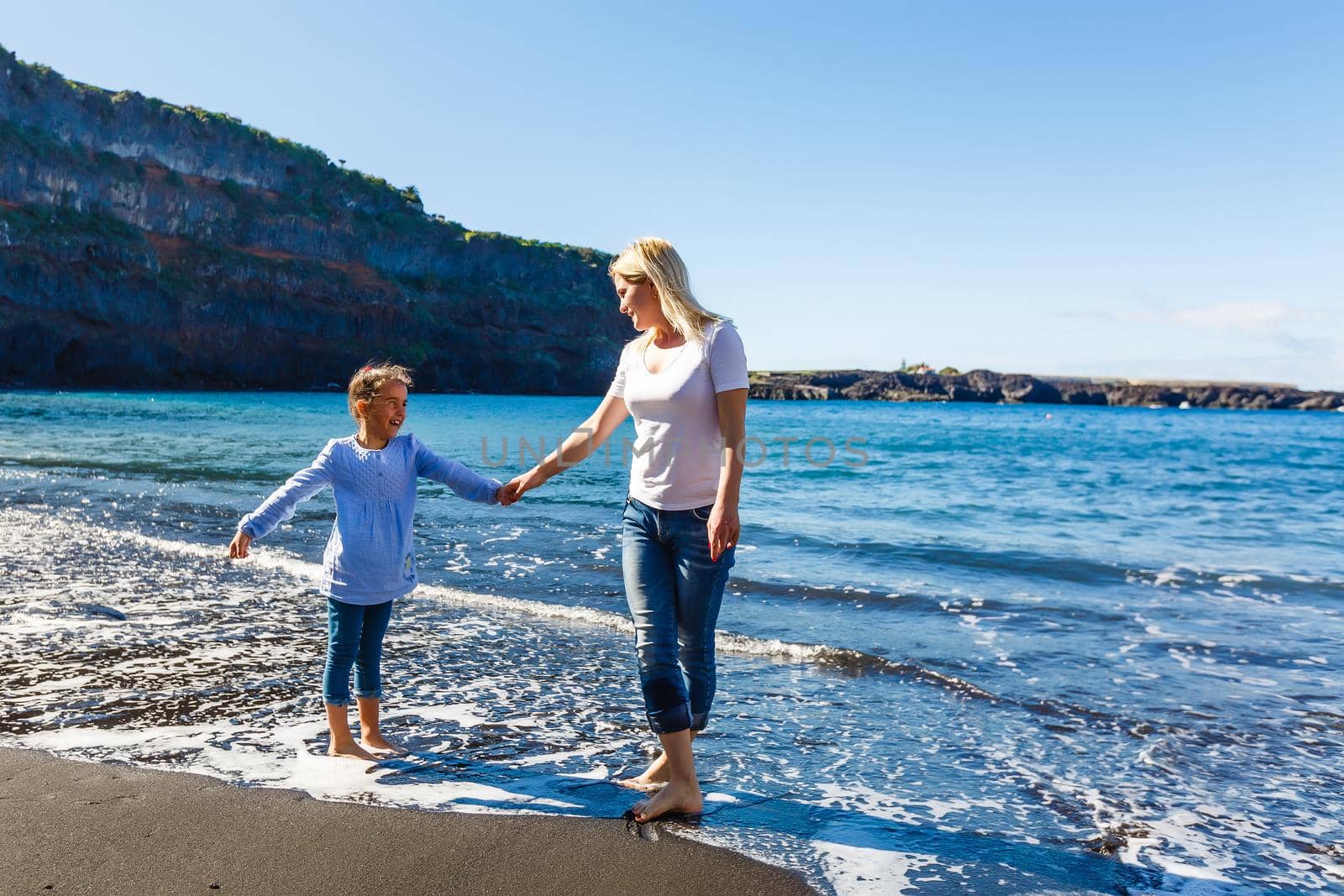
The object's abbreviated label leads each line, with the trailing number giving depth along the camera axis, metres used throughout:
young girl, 3.70
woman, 3.11
